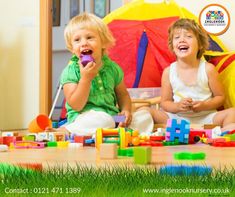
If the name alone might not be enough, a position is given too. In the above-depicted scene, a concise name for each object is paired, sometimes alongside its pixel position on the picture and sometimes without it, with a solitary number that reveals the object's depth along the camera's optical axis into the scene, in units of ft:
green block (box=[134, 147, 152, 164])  6.35
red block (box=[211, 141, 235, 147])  7.87
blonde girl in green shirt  9.10
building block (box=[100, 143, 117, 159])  6.71
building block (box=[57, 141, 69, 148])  7.96
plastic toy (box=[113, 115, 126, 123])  9.27
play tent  11.07
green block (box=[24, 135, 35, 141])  8.26
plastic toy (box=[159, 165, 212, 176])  5.37
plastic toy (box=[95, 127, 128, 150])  7.55
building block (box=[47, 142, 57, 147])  8.05
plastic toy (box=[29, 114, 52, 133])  9.15
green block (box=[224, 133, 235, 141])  8.23
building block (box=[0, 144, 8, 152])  7.47
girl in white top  10.02
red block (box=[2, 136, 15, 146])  8.07
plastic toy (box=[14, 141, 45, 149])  7.85
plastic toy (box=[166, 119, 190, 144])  8.15
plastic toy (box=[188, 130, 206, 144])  8.33
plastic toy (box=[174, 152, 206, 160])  6.67
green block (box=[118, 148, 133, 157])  6.87
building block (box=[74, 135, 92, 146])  8.09
